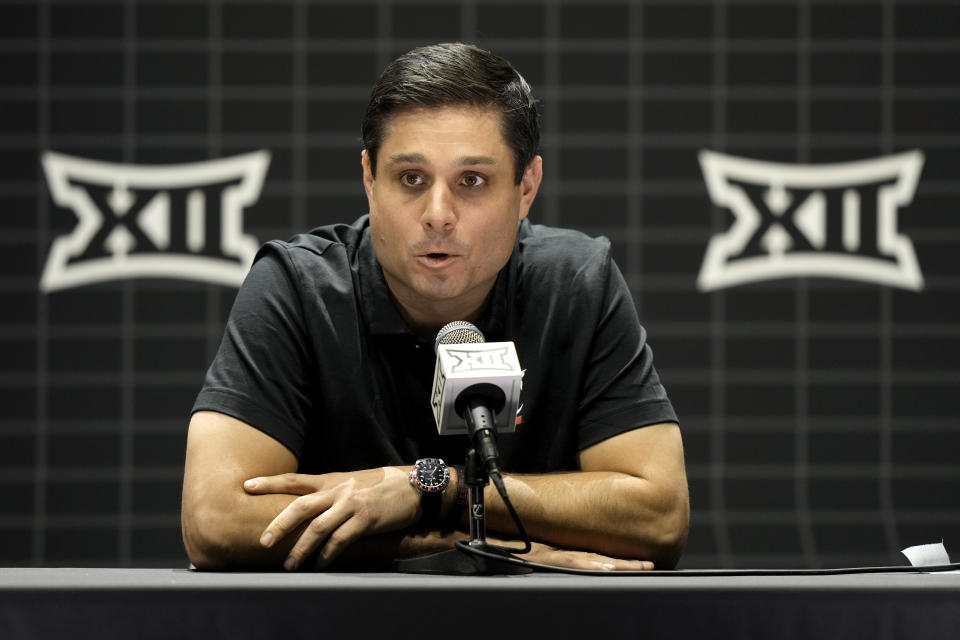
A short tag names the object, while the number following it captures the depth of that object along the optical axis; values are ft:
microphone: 17.75
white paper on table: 17.98
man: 18.38
